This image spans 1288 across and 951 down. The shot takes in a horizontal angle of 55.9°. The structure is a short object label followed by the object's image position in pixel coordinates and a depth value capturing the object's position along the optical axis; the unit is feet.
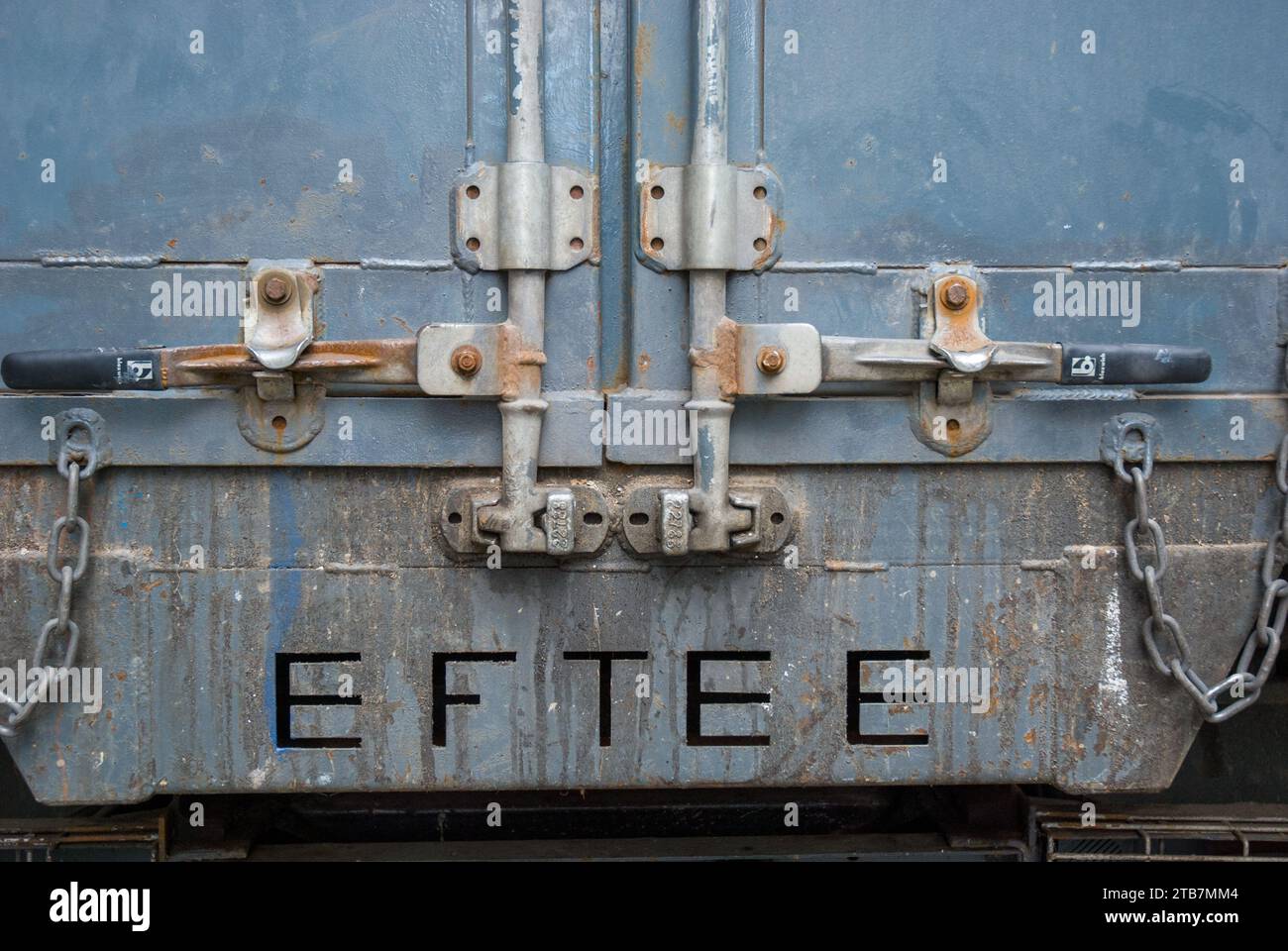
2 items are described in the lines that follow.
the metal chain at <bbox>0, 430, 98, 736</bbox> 7.34
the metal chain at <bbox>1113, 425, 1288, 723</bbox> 7.60
